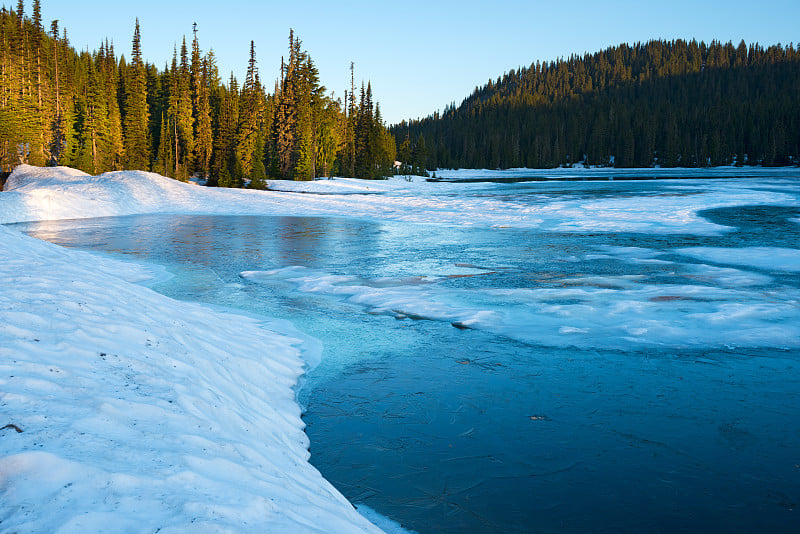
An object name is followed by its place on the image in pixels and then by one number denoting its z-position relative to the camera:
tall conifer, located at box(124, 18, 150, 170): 60.19
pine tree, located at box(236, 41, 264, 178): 53.72
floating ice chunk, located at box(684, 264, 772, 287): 11.18
